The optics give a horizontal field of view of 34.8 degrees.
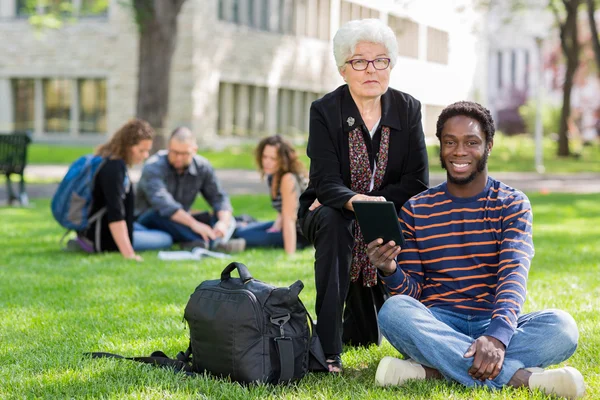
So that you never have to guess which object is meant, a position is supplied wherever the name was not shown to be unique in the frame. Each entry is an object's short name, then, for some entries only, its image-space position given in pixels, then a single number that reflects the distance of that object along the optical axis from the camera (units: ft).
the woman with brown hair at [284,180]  29.37
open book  28.78
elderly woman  15.21
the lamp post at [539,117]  84.23
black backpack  13.96
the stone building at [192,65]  102.17
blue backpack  27.55
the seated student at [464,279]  13.70
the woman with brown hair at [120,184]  27.20
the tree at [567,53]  95.81
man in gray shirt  29.84
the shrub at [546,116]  149.07
